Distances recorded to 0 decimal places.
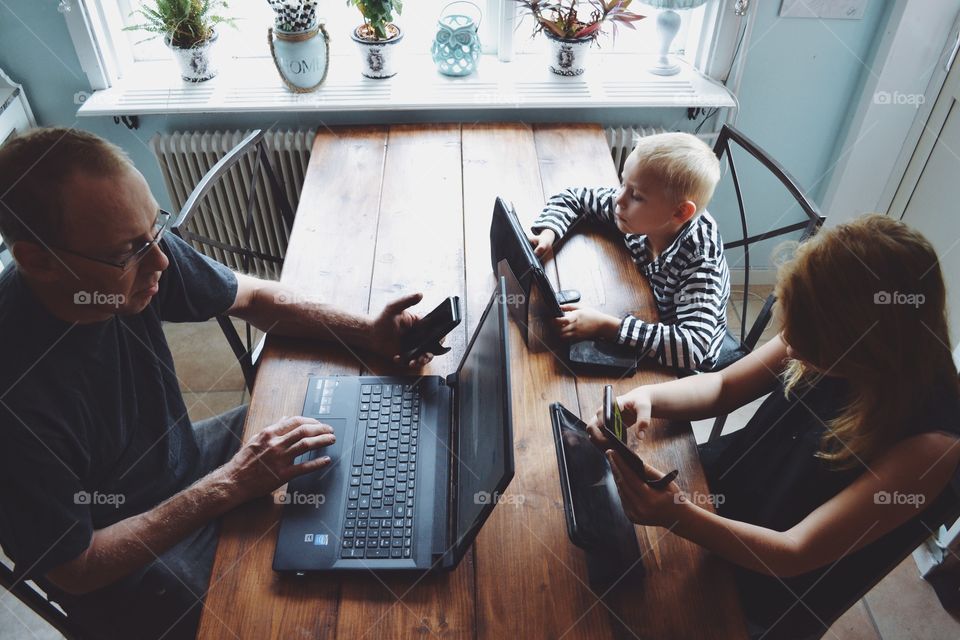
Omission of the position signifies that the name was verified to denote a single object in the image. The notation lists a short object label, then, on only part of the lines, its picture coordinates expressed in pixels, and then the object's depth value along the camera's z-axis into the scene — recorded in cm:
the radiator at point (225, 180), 236
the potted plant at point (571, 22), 219
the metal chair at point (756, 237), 168
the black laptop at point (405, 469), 100
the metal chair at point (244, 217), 245
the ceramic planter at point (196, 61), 224
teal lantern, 228
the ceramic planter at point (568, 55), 228
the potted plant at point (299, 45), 212
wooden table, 100
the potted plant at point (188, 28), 215
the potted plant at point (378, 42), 218
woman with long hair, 98
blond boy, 140
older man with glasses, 101
